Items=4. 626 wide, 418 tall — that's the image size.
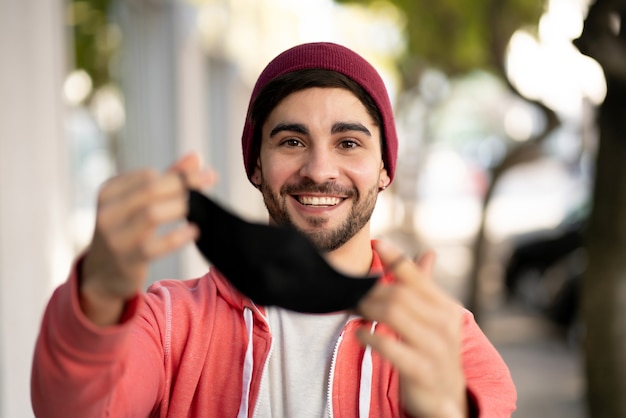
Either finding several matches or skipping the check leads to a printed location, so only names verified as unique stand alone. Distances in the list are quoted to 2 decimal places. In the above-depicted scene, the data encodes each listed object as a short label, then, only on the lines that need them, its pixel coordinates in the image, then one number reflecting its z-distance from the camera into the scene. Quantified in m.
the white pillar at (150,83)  7.81
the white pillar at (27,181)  3.80
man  1.49
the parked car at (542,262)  11.67
